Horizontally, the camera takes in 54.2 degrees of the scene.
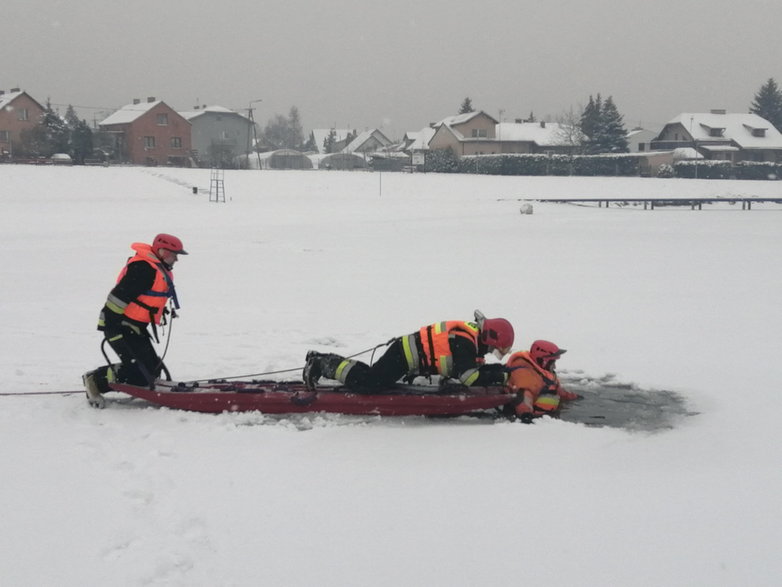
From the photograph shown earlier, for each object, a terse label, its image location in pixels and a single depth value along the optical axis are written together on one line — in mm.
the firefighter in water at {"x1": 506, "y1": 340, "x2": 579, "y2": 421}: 6593
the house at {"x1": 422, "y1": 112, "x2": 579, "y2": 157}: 75500
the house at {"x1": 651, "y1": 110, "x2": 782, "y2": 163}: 72812
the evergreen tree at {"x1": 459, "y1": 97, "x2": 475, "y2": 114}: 99712
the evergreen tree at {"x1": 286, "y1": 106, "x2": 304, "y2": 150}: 120062
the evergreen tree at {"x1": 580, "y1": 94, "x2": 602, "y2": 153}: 72750
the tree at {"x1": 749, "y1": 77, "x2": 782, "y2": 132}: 90938
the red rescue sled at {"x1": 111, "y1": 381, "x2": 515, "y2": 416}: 6492
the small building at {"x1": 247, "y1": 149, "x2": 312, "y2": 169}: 82238
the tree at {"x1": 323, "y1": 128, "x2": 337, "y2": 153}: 120550
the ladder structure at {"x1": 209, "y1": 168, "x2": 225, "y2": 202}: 38744
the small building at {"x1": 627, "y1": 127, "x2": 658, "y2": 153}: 90875
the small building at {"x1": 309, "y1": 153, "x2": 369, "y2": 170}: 79688
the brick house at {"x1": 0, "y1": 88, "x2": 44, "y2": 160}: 62375
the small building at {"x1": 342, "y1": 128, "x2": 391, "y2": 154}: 104500
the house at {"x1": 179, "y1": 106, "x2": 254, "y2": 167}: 81938
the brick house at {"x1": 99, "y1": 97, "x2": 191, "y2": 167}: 65438
